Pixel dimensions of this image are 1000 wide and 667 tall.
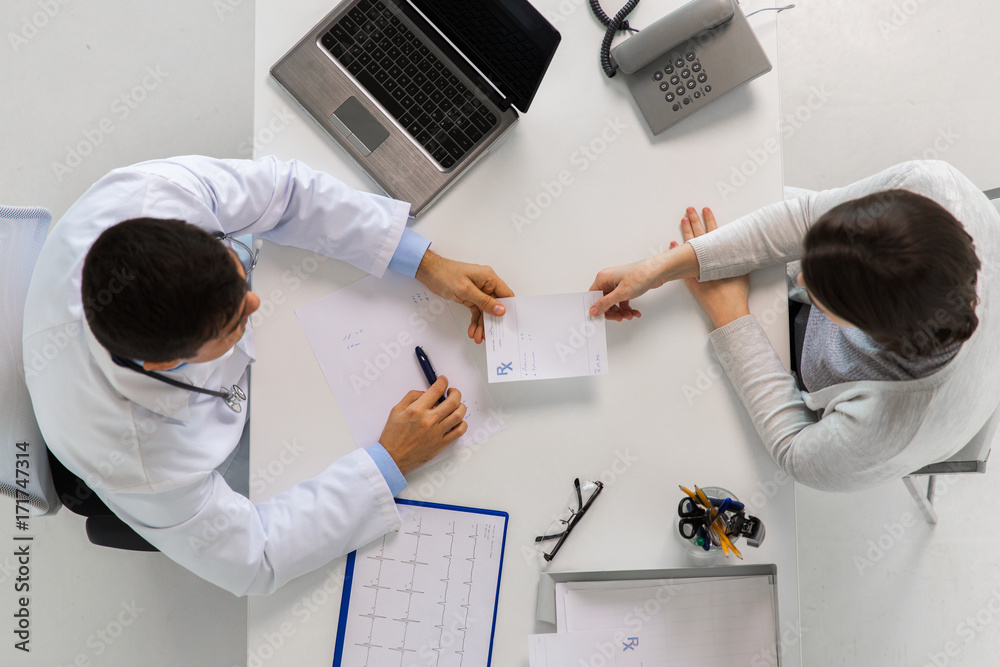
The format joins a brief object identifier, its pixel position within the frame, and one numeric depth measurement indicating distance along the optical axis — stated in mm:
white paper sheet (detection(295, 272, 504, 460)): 1120
